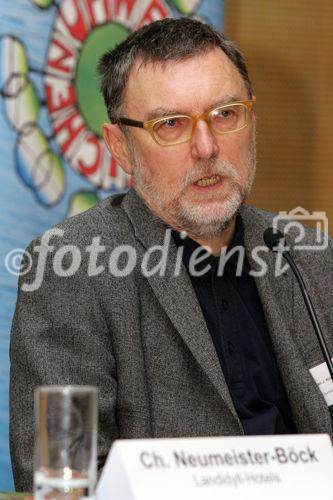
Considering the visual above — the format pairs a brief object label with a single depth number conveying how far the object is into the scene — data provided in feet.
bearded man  8.81
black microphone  8.51
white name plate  7.62
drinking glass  7.57
